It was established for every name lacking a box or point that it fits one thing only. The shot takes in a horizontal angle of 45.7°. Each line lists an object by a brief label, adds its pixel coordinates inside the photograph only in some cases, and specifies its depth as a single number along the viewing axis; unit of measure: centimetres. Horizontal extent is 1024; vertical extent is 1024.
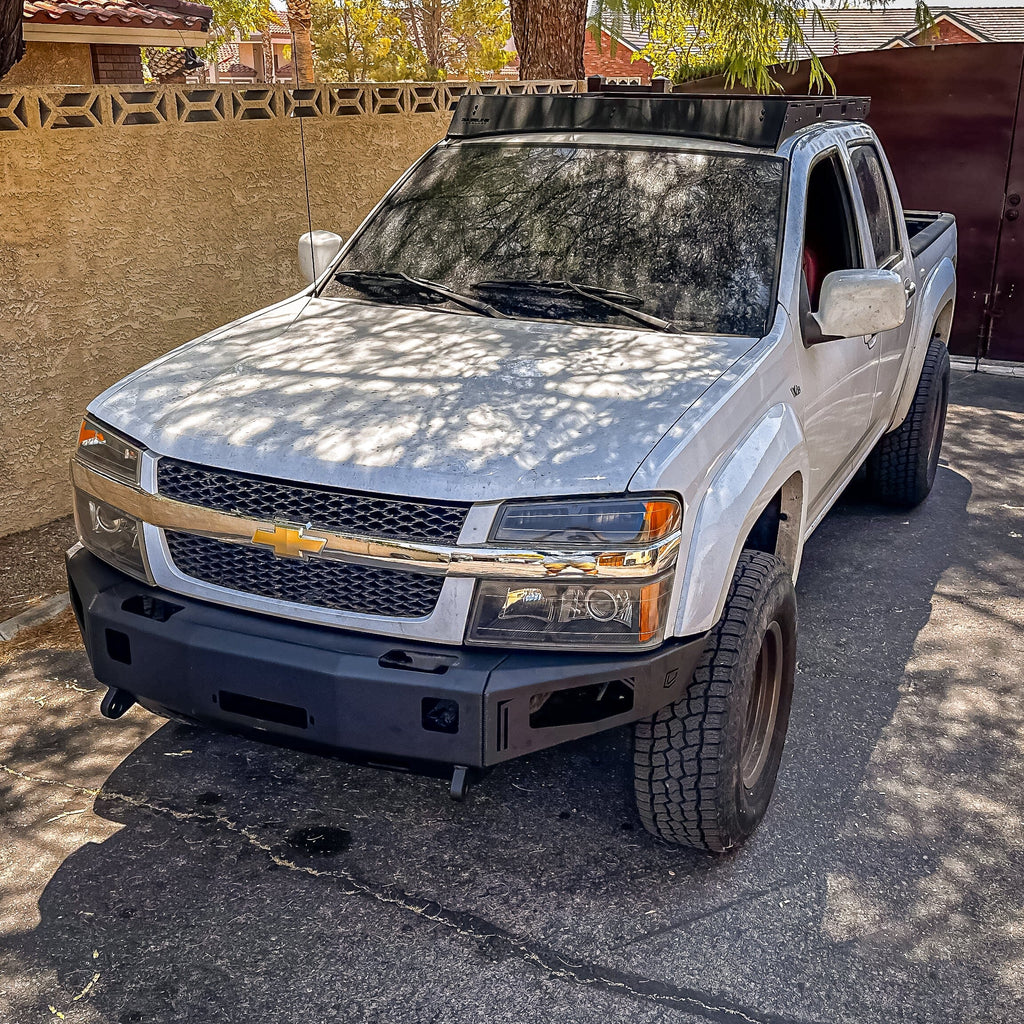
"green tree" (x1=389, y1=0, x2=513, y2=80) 3447
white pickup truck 294
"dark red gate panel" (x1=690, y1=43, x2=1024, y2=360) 916
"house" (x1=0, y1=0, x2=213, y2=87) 1362
